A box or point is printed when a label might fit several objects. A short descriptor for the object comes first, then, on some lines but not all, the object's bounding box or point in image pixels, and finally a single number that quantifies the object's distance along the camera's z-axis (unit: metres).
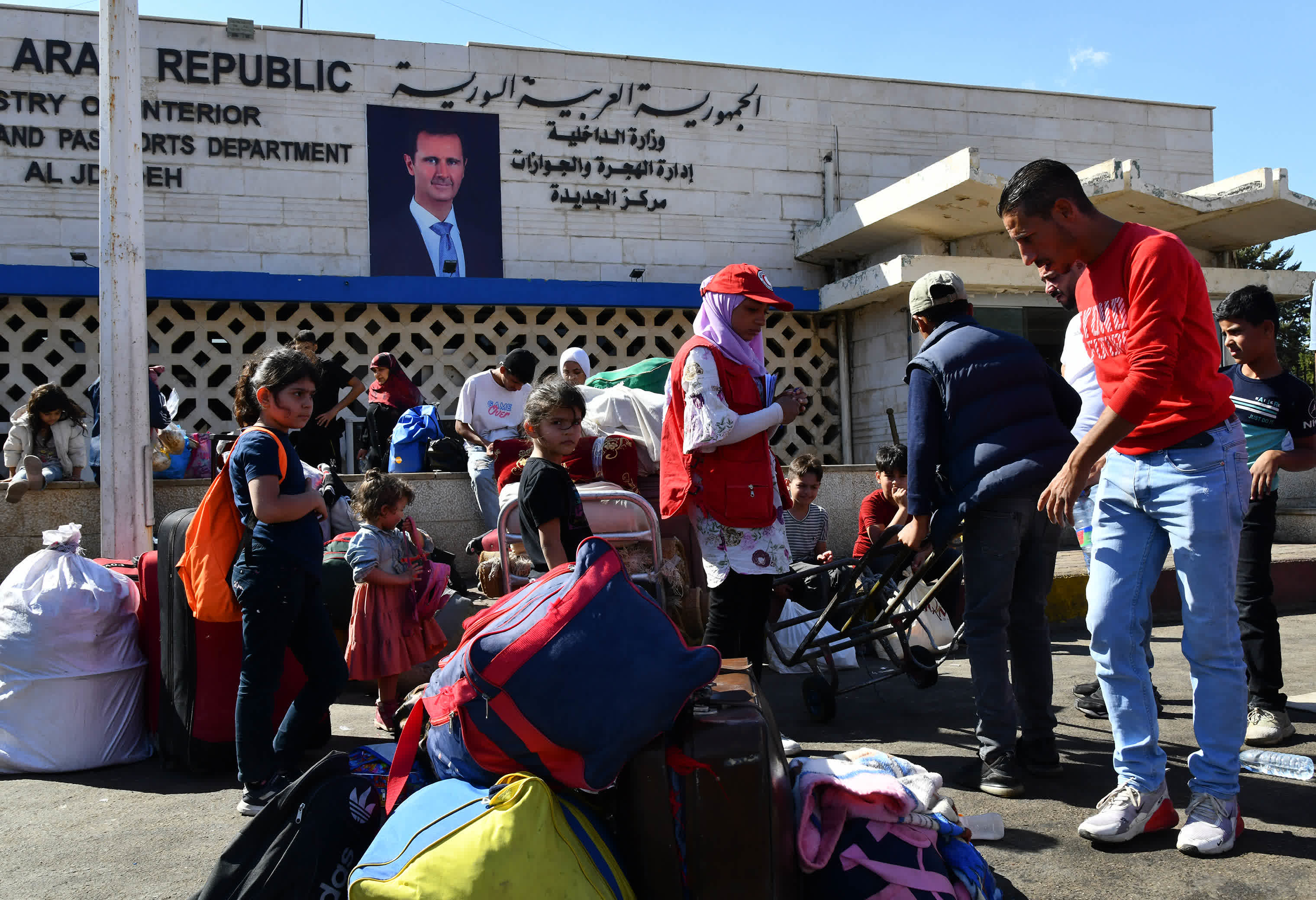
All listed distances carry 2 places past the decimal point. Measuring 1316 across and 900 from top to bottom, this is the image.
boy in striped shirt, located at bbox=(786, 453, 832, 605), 5.77
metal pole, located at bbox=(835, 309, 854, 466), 12.18
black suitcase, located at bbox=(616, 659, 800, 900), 1.94
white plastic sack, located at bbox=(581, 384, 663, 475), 5.80
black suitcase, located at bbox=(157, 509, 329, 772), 3.73
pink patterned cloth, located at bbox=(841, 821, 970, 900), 1.99
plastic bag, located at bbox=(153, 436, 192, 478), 6.90
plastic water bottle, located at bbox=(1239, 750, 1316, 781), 3.06
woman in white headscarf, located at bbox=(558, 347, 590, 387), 7.36
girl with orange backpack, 3.25
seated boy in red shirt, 5.28
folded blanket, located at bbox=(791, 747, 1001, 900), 2.07
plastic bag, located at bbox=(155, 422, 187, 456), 6.78
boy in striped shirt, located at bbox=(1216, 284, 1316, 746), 3.56
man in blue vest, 3.06
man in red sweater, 2.55
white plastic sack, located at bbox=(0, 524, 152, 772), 3.79
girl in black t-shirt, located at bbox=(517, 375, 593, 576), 3.11
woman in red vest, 3.51
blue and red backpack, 1.96
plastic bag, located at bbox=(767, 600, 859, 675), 5.36
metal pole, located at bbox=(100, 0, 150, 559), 5.72
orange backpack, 3.42
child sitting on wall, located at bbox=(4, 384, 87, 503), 6.47
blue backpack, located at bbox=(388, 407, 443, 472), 7.53
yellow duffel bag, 1.75
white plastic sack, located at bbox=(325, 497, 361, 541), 5.49
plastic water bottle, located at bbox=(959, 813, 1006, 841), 2.65
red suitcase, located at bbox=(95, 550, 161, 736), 4.07
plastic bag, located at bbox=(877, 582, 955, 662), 4.35
